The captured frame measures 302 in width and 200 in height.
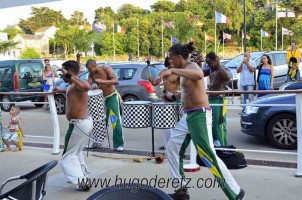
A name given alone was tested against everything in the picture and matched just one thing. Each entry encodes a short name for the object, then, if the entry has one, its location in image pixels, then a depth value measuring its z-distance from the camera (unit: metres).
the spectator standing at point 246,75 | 12.69
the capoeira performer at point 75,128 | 5.58
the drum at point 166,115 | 6.97
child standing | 8.53
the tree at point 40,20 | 115.56
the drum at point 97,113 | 8.42
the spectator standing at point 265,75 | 12.58
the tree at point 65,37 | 71.31
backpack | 5.97
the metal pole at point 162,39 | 64.06
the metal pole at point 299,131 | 5.77
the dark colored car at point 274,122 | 8.04
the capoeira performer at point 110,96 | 8.02
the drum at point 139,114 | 7.29
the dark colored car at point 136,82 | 13.37
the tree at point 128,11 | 93.38
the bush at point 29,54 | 71.21
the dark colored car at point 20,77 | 16.80
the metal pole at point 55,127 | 8.01
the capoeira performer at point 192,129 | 4.64
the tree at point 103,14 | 86.88
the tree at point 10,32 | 80.06
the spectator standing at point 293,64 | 14.78
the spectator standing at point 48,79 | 16.19
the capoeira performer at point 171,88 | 6.47
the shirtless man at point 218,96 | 7.45
